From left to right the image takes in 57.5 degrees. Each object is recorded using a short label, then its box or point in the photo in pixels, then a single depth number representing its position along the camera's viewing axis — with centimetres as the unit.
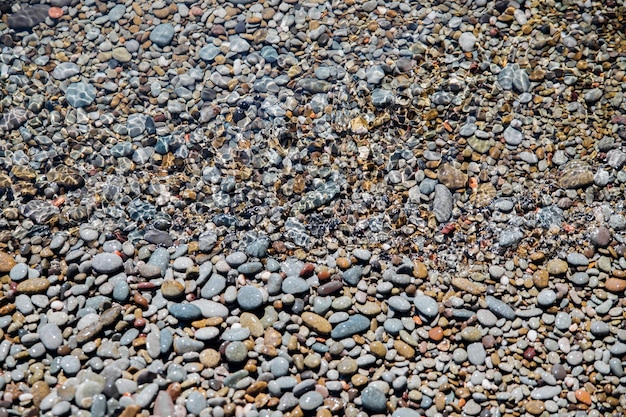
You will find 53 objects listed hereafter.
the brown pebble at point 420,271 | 471
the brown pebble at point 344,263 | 474
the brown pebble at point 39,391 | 415
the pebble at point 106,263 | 471
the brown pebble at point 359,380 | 425
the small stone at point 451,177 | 508
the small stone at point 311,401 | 414
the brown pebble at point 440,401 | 422
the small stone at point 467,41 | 569
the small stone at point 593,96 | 539
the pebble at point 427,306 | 452
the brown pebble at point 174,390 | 414
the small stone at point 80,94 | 570
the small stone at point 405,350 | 437
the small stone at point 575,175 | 502
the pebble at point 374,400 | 416
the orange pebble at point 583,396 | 423
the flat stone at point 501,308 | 452
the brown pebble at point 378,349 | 436
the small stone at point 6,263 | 478
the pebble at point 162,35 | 600
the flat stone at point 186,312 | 443
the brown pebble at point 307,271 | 470
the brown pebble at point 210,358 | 429
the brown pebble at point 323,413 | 411
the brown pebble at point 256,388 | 418
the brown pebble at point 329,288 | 461
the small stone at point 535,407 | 419
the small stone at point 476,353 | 437
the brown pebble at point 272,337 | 440
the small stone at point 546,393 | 424
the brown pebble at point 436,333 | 445
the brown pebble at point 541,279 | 465
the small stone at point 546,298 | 455
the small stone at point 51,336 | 436
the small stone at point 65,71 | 589
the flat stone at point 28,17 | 624
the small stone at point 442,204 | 496
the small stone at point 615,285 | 459
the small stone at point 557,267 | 468
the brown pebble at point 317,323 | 444
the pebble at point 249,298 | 453
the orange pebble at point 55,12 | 630
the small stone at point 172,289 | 456
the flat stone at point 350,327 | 443
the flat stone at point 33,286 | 464
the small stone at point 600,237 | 476
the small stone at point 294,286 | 460
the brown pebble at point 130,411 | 401
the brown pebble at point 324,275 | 469
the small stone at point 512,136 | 524
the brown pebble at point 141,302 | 454
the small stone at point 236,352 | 427
